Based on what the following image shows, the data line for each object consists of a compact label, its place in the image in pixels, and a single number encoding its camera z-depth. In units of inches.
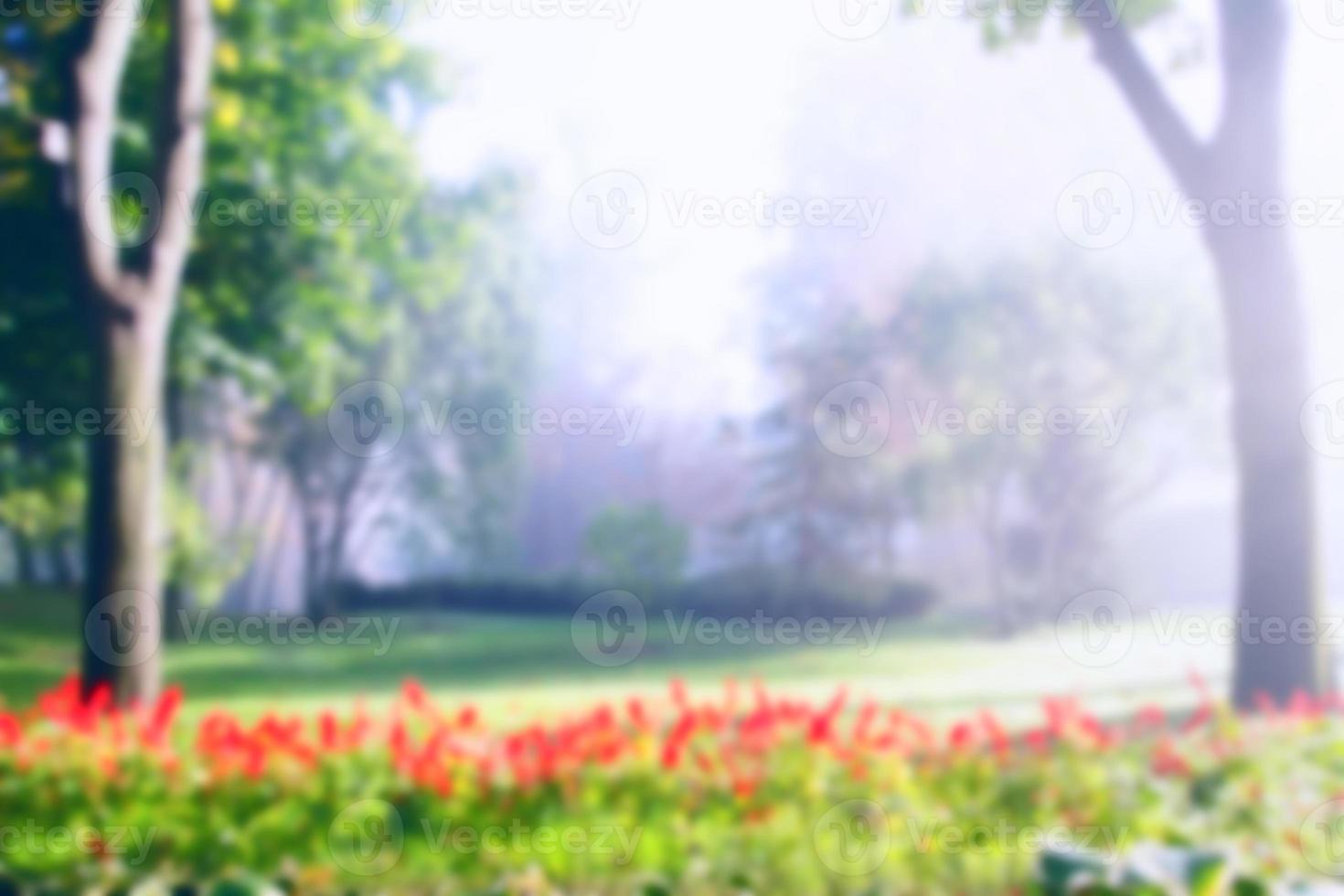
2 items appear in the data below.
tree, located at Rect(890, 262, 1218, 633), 723.4
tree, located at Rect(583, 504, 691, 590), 769.6
